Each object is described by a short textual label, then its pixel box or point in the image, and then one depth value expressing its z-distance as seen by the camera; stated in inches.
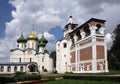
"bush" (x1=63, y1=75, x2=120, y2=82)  376.2
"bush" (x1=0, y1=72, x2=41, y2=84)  413.8
